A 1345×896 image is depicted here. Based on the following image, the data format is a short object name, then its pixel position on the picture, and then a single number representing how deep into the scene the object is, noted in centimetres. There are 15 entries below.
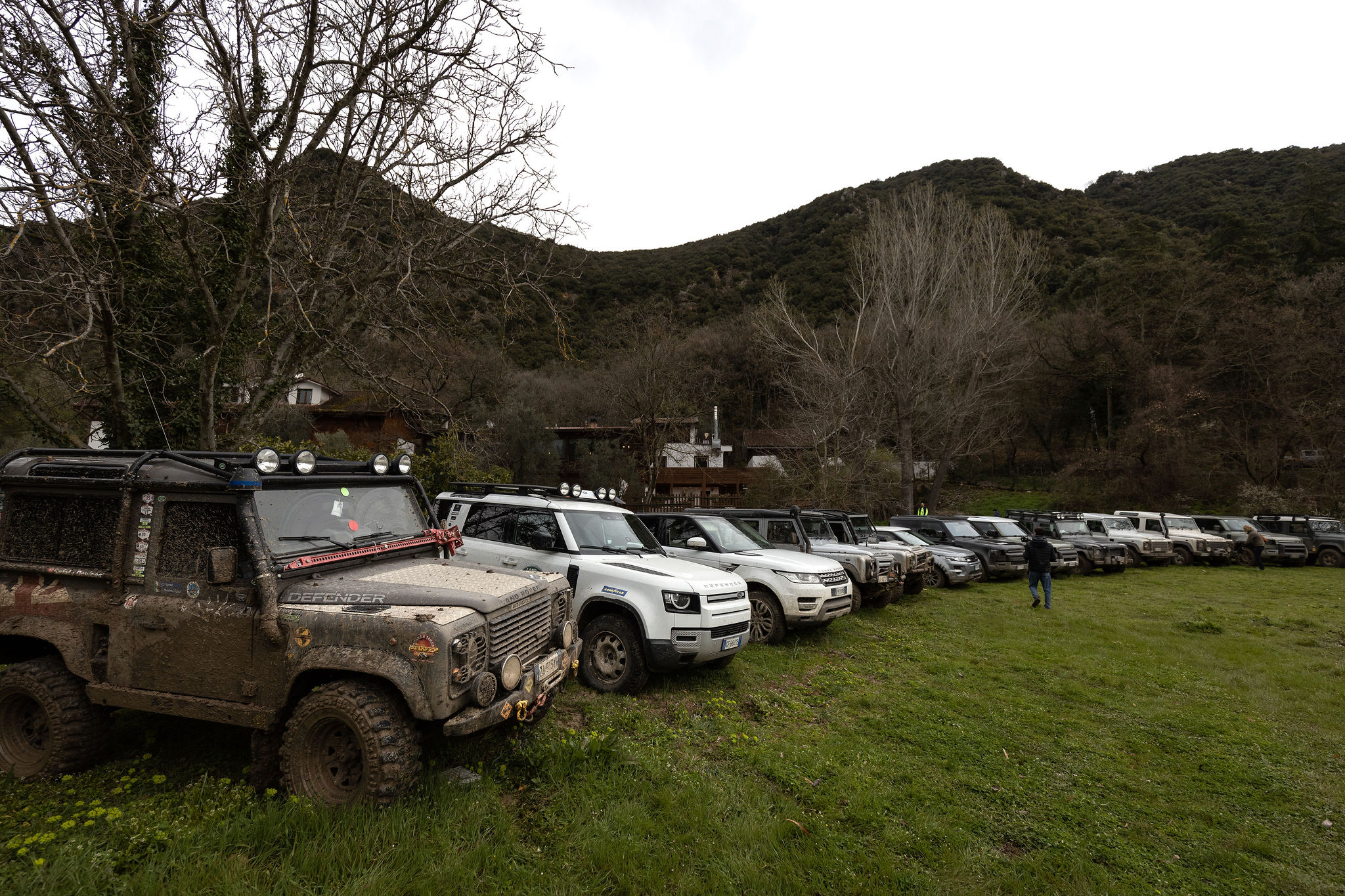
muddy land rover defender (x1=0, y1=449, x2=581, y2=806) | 367
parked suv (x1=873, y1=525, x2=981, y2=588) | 1470
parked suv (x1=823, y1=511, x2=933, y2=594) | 1250
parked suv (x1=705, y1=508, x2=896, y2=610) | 1088
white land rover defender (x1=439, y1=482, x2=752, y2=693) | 619
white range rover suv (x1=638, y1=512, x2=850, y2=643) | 846
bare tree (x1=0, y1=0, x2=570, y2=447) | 616
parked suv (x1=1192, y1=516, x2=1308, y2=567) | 2005
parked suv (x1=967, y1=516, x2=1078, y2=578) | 1709
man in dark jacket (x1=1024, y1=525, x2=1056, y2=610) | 1239
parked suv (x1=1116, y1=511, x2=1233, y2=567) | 2036
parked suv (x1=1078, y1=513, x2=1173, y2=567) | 1958
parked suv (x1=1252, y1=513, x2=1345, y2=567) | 2002
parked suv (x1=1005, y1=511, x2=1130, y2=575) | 1797
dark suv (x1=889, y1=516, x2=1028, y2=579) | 1609
